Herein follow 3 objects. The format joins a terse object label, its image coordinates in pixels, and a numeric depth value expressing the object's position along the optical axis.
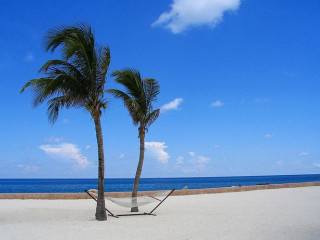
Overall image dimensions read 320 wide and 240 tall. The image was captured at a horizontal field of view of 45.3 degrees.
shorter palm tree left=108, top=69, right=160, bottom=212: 11.84
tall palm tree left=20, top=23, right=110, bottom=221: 10.00
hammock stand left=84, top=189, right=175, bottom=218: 10.64
